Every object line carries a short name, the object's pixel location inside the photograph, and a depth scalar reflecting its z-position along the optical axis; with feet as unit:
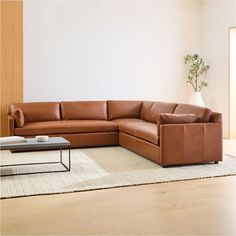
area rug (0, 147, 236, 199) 11.73
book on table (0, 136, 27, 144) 13.58
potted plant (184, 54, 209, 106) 24.50
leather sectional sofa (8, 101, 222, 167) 14.60
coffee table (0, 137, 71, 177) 13.30
